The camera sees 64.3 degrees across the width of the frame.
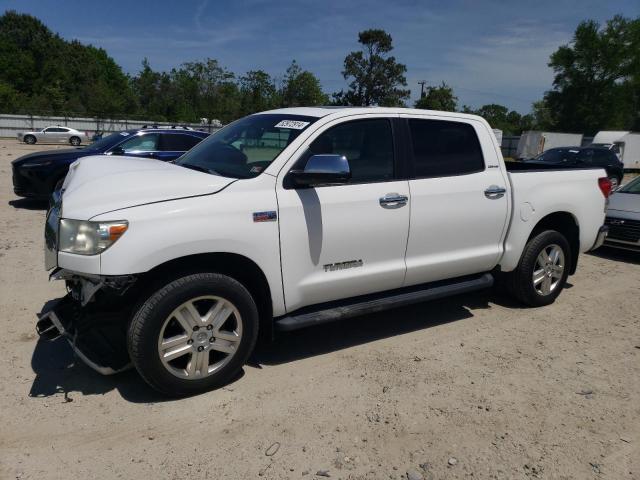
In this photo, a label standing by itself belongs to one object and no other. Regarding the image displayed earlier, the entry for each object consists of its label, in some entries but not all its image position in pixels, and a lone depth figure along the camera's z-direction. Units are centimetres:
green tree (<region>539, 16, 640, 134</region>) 6088
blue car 949
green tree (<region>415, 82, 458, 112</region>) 5689
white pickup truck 313
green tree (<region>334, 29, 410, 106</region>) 5662
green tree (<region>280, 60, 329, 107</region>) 5594
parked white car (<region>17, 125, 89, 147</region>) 3834
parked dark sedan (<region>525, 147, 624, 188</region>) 1742
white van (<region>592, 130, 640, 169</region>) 3078
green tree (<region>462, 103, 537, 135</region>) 9025
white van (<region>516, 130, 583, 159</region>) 3566
